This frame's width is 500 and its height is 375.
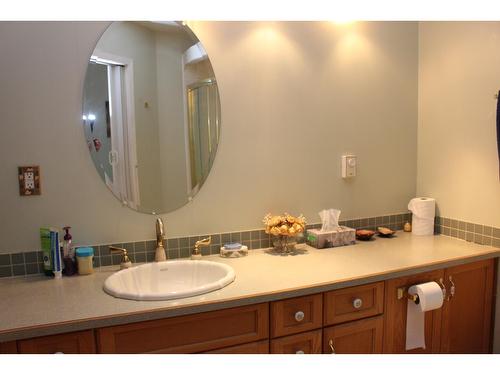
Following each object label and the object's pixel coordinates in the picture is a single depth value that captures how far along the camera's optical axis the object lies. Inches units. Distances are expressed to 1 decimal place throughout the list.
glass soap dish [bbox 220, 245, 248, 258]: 76.5
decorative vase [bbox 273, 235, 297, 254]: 79.4
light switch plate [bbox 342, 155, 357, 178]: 88.5
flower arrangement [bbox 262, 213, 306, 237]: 76.7
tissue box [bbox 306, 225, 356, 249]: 82.0
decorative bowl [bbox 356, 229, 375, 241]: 87.4
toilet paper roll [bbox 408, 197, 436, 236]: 90.0
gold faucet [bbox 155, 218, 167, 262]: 72.9
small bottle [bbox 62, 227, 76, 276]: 67.5
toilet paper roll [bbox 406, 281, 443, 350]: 68.5
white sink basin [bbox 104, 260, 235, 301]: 66.9
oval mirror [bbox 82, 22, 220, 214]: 70.1
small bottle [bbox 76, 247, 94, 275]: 67.4
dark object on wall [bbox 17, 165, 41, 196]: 66.4
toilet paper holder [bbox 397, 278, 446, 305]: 69.4
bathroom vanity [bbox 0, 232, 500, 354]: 52.1
